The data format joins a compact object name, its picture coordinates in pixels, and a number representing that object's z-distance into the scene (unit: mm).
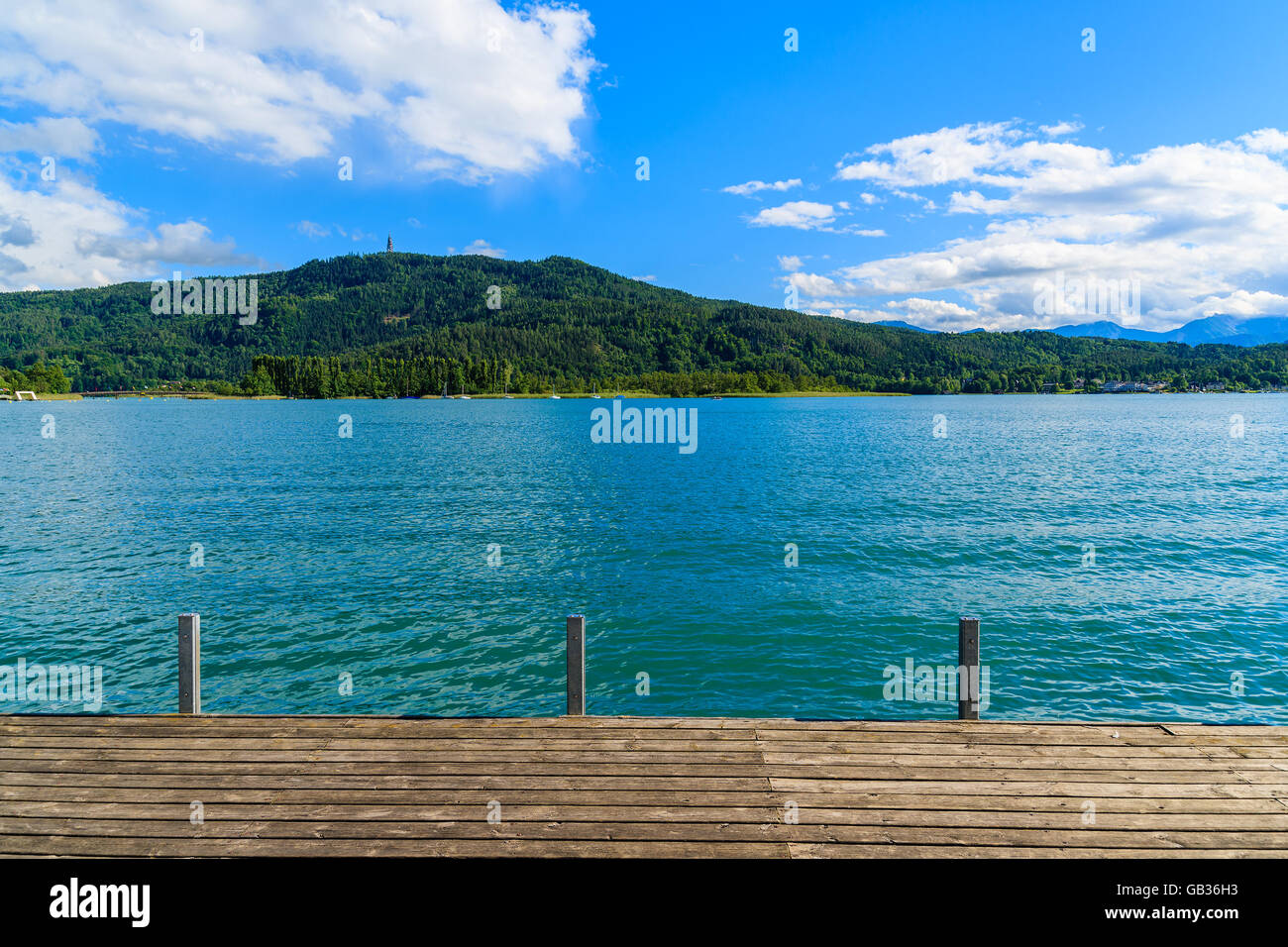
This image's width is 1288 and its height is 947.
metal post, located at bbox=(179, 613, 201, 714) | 9414
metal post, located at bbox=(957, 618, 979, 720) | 9172
